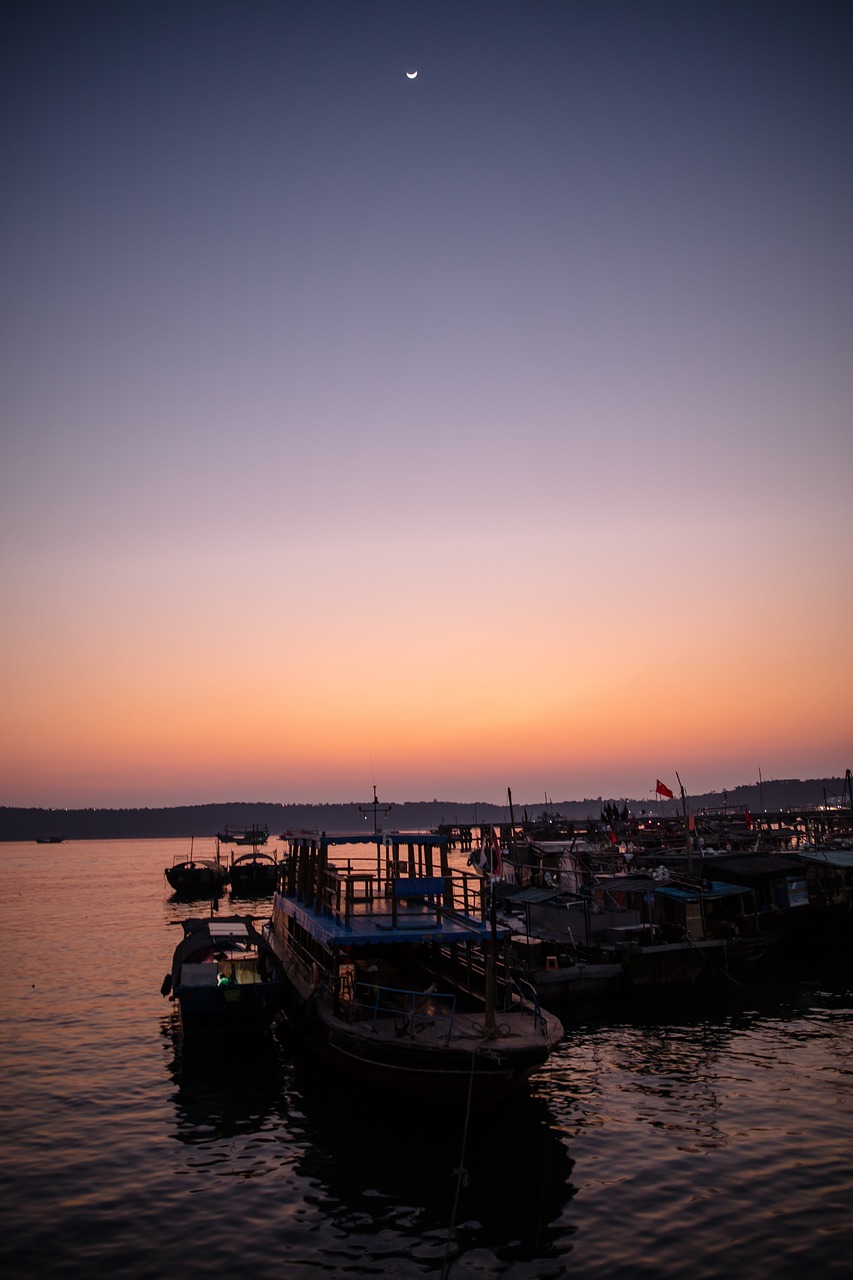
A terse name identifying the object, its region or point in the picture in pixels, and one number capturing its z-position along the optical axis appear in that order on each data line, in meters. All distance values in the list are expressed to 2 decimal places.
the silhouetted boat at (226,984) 24.67
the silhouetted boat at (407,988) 17.98
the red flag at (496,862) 20.42
